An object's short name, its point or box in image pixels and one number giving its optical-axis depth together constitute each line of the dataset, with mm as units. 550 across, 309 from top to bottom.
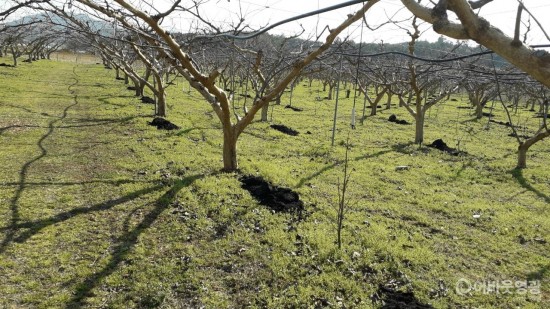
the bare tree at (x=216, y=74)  5995
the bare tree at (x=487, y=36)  2139
